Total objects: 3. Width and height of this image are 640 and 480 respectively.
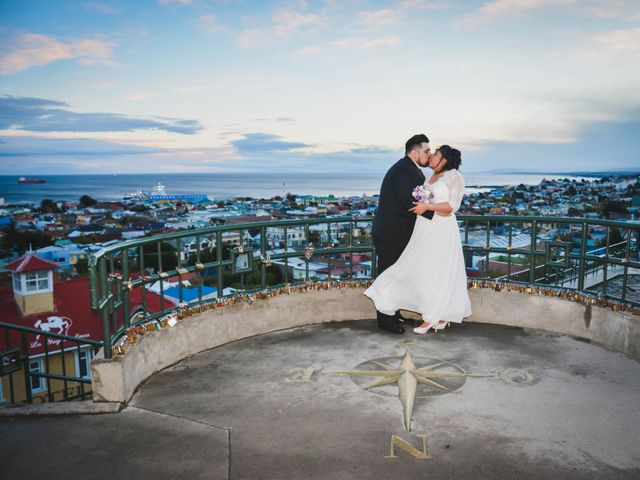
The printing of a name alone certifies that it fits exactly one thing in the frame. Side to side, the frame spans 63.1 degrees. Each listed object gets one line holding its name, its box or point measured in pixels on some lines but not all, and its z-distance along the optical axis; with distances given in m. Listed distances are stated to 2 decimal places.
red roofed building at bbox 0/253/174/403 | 19.73
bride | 5.57
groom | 5.59
